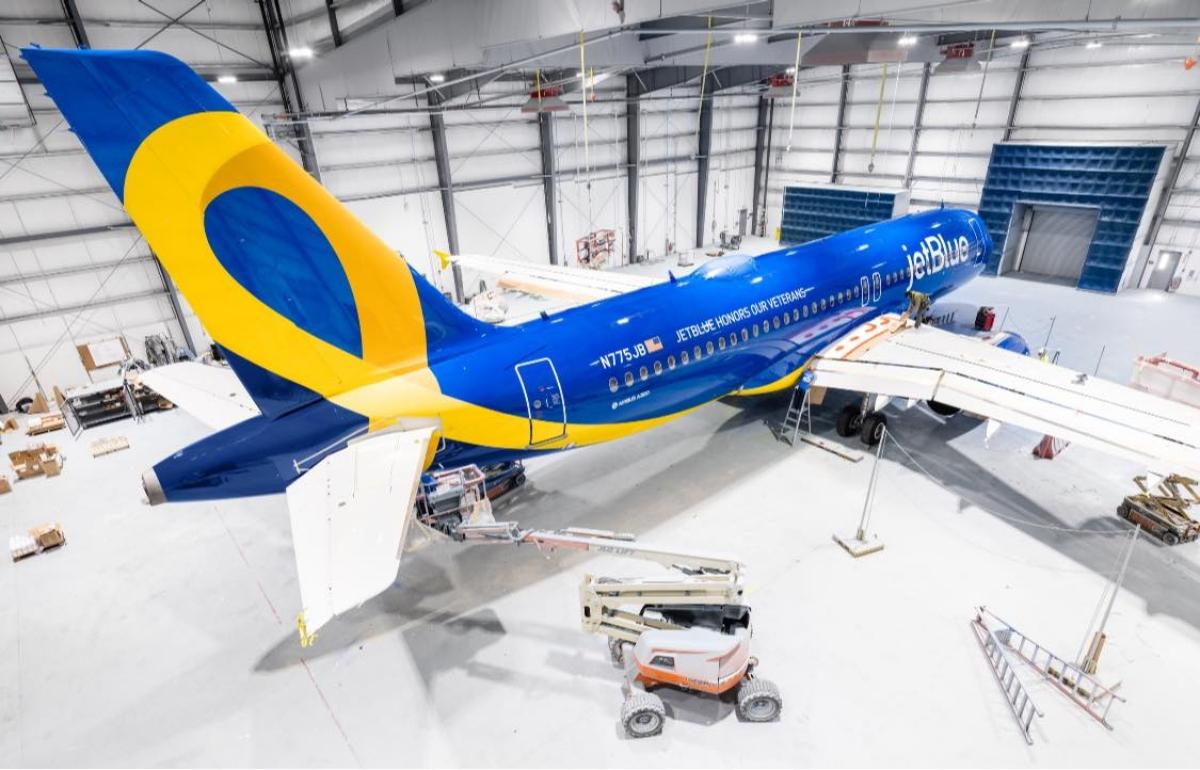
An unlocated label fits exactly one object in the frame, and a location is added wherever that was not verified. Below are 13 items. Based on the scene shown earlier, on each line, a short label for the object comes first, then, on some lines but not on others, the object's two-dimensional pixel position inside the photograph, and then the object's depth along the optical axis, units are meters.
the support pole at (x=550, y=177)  26.97
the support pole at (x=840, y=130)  30.70
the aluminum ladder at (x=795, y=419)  13.55
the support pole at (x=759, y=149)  35.41
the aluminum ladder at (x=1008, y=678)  7.18
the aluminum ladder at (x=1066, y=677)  7.40
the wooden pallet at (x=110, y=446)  14.87
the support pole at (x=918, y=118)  27.90
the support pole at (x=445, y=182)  24.17
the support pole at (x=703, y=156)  32.91
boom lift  7.14
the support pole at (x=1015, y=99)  25.14
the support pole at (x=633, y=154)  28.61
